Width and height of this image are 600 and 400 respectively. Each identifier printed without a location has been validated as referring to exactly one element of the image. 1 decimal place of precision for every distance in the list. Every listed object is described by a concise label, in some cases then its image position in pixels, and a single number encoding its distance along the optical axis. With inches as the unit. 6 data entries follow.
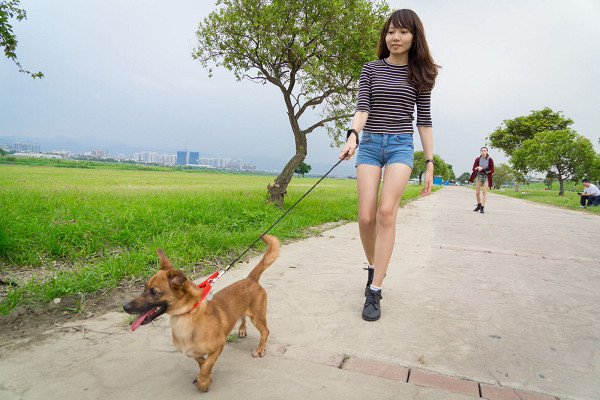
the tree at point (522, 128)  1395.2
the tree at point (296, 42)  307.7
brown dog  71.2
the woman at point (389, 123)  120.9
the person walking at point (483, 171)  477.4
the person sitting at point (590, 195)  652.7
